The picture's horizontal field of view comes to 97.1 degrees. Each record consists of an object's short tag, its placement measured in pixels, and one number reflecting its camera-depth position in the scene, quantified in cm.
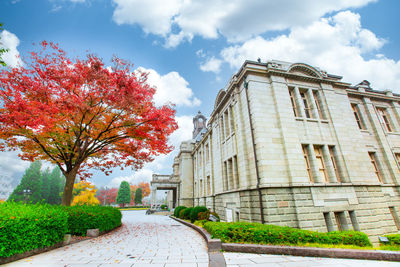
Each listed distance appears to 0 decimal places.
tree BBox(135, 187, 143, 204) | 7499
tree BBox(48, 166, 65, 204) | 6444
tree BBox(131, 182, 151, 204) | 8270
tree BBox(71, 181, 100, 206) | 3591
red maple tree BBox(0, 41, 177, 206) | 980
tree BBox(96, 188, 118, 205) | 8609
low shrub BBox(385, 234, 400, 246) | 914
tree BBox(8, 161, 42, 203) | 5536
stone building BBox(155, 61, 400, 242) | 1077
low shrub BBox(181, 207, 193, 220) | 1903
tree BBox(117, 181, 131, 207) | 7244
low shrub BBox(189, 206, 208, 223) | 1603
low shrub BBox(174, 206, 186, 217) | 2247
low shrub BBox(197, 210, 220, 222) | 1446
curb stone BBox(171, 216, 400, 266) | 602
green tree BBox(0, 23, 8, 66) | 775
